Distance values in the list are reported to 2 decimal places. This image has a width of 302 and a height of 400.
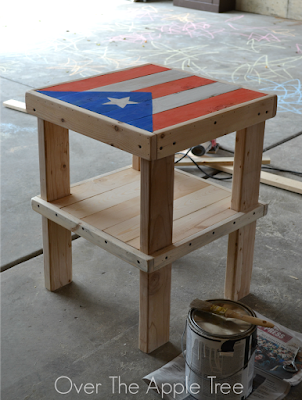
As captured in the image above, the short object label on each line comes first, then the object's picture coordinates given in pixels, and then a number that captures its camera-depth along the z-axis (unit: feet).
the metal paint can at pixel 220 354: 4.46
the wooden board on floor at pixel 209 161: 9.98
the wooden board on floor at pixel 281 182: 9.20
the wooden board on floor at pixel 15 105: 13.00
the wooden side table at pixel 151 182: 4.75
